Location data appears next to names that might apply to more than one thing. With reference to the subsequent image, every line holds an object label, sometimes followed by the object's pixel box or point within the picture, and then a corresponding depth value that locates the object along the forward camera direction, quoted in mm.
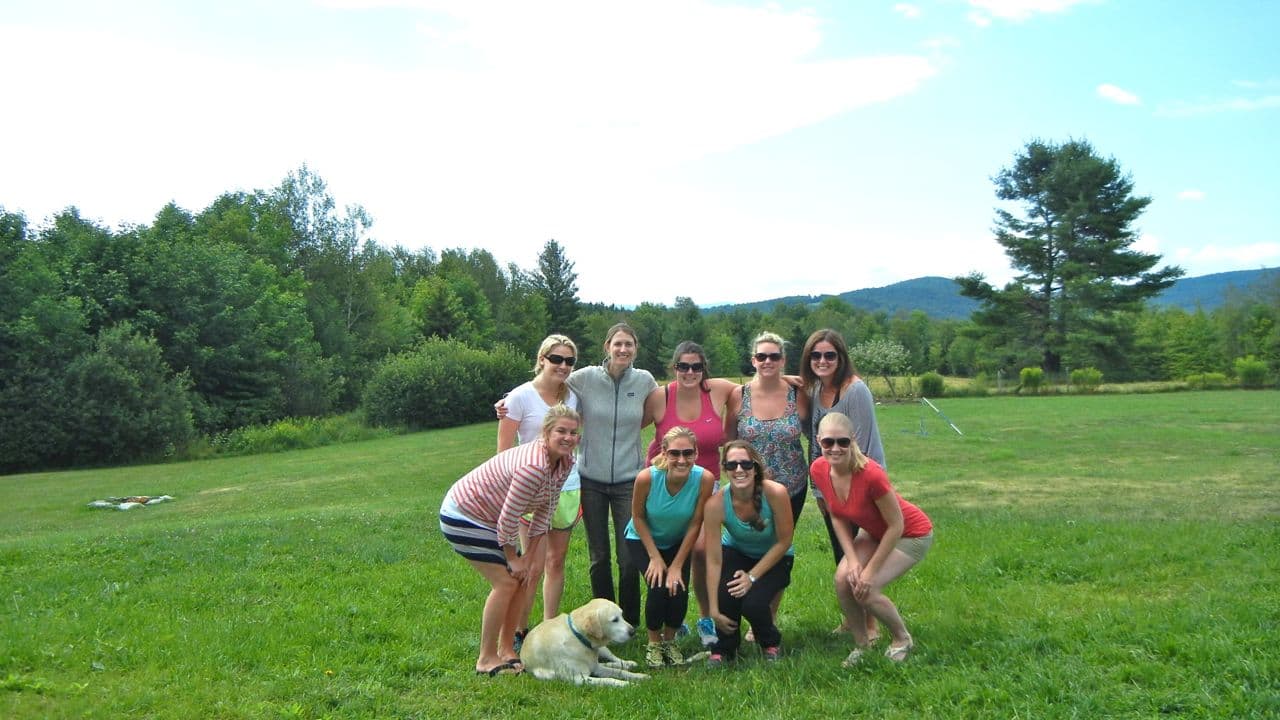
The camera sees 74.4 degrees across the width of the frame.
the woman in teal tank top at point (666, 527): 5215
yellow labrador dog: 4941
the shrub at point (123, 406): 29500
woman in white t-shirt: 5398
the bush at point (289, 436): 33250
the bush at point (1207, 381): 44000
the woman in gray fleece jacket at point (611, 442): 5523
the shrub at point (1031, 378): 45062
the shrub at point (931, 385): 43344
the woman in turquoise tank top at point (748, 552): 5113
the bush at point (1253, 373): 42875
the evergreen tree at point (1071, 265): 47156
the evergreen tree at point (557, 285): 75625
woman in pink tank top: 5422
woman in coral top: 4941
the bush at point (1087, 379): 43875
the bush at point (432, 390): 39312
